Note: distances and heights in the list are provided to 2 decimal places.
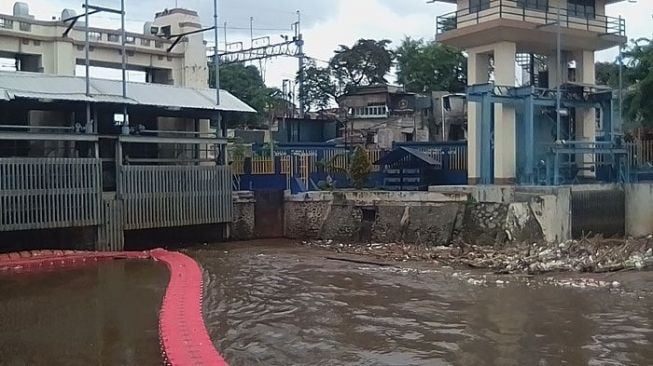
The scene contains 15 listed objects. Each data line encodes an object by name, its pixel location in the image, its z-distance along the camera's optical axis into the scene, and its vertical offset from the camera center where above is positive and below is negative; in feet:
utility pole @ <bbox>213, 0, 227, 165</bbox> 86.02 +7.54
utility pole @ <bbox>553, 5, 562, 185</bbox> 82.02 +8.46
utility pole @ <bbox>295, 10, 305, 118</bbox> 125.70 +23.08
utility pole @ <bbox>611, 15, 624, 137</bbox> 87.75 +11.99
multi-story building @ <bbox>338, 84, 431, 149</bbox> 127.85 +11.59
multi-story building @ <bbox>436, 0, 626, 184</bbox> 85.15 +16.44
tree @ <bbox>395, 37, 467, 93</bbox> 159.43 +23.83
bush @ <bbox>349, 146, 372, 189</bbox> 94.07 +0.99
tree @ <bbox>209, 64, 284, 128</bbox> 165.58 +21.97
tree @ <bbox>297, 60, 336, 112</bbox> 181.27 +22.83
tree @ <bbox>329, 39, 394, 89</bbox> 172.86 +28.01
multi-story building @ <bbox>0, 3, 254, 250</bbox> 70.38 +3.88
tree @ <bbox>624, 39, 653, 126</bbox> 94.32 +11.81
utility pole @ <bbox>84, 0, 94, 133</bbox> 74.64 +10.16
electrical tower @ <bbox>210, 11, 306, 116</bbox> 126.11 +22.69
